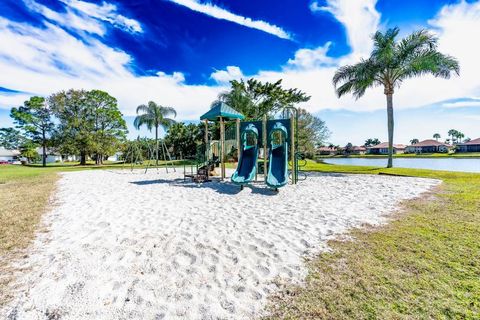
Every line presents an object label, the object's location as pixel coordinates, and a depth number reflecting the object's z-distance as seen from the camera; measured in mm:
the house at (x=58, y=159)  59231
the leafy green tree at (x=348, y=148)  80375
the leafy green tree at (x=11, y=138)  32562
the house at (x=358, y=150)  81438
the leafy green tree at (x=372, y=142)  97312
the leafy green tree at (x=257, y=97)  26398
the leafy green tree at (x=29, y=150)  32375
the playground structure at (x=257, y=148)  8703
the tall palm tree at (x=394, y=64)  15555
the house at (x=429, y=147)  68375
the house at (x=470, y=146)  58853
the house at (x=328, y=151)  78119
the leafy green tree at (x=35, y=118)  30162
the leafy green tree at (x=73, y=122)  28750
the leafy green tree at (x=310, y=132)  33656
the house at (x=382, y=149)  78812
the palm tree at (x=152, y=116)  29500
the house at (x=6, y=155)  62469
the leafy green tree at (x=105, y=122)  30000
